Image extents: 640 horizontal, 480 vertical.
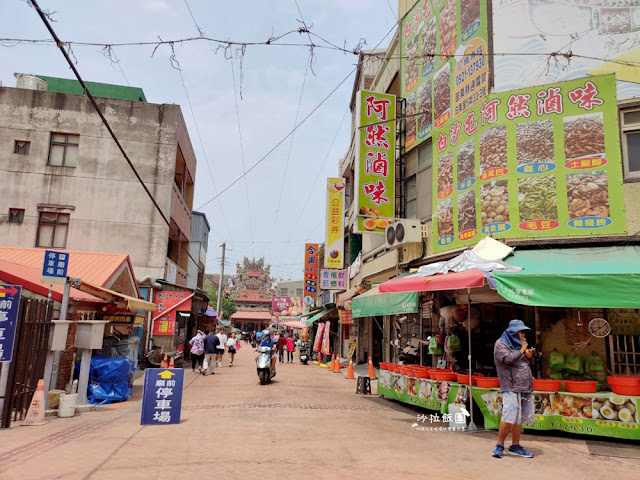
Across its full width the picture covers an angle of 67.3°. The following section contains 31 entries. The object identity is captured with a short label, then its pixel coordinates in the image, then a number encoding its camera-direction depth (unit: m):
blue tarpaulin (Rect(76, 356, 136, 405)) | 11.55
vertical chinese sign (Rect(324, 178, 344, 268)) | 25.09
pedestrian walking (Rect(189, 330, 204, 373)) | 19.53
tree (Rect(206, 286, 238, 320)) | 76.31
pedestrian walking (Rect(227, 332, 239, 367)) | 23.48
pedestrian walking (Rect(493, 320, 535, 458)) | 6.80
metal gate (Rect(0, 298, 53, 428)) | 8.45
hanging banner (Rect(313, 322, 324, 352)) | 28.19
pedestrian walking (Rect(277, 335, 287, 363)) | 28.58
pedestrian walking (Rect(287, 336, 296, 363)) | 28.77
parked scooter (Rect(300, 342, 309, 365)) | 27.03
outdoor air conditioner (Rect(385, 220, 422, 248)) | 14.04
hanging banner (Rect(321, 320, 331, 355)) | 26.12
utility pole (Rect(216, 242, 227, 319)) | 44.29
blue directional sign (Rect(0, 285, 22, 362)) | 8.00
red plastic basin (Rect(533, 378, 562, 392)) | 8.41
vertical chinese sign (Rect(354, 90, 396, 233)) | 15.24
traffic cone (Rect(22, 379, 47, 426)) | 8.69
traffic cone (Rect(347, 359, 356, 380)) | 18.84
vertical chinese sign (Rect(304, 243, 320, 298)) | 35.22
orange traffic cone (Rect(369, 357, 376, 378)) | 18.34
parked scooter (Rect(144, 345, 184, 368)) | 18.98
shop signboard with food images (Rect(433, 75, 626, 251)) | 10.13
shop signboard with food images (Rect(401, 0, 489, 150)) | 12.45
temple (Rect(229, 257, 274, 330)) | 82.88
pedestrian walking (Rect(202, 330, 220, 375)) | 18.98
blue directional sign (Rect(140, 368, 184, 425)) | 8.86
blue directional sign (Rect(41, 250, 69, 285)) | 9.82
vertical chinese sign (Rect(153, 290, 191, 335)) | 21.36
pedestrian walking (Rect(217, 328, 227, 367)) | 20.65
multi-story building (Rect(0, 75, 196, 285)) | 22.61
